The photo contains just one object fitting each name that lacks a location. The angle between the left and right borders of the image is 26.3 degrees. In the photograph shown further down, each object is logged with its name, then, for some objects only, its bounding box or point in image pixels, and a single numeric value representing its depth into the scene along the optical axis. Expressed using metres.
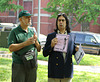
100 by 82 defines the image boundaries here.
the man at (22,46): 3.71
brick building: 33.41
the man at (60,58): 3.75
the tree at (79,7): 24.80
